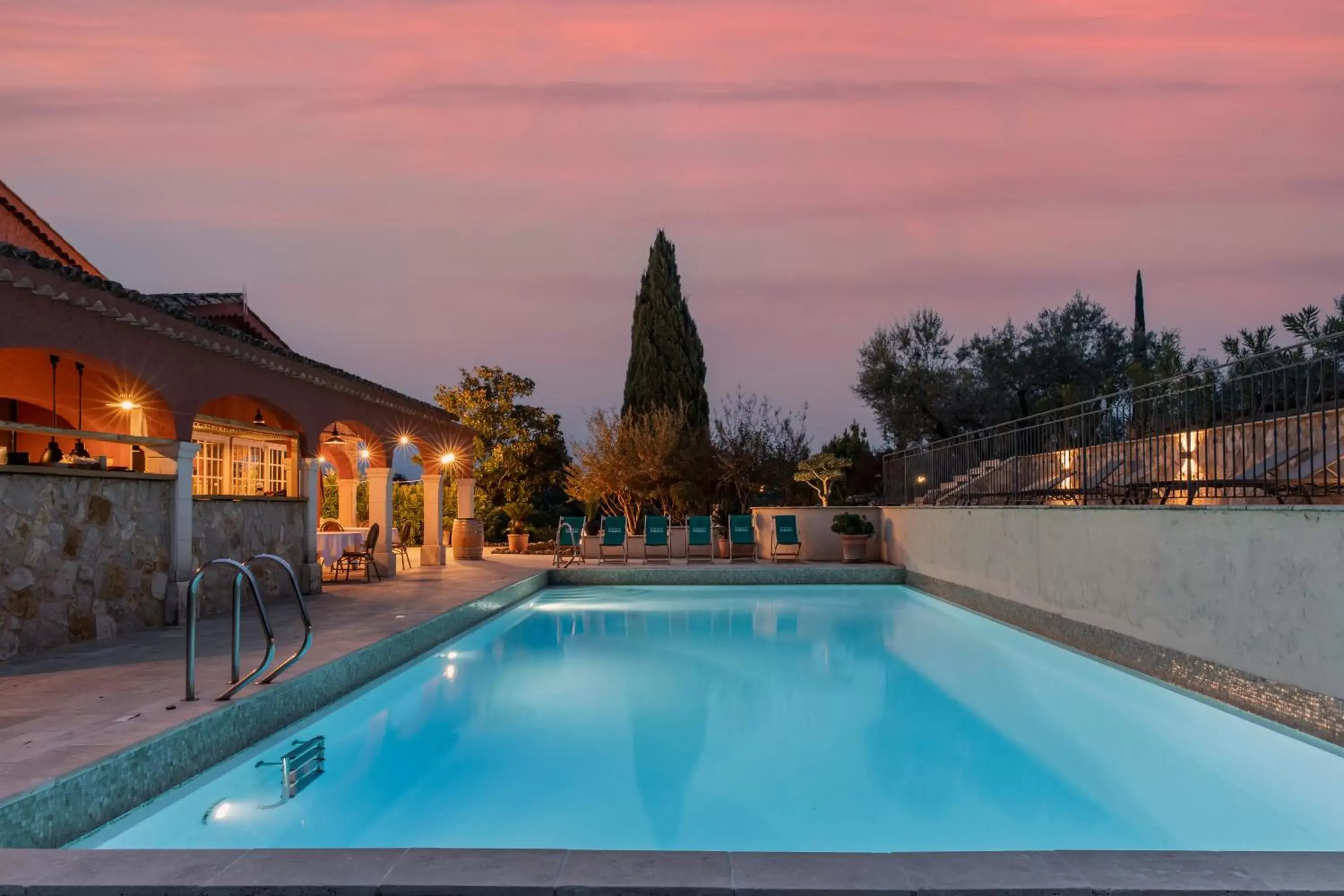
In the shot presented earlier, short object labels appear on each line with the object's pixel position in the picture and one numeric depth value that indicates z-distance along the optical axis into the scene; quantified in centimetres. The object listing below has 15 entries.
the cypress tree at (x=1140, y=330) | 2409
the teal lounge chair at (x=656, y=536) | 1669
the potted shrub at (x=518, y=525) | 2022
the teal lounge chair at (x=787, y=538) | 1627
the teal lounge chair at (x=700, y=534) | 1711
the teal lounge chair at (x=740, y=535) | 1662
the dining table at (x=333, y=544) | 1319
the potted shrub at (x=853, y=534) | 1594
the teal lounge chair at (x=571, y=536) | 1633
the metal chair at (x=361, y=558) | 1252
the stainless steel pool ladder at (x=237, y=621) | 450
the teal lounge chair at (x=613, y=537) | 1669
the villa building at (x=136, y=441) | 662
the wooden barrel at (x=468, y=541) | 1698
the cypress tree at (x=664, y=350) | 2664
